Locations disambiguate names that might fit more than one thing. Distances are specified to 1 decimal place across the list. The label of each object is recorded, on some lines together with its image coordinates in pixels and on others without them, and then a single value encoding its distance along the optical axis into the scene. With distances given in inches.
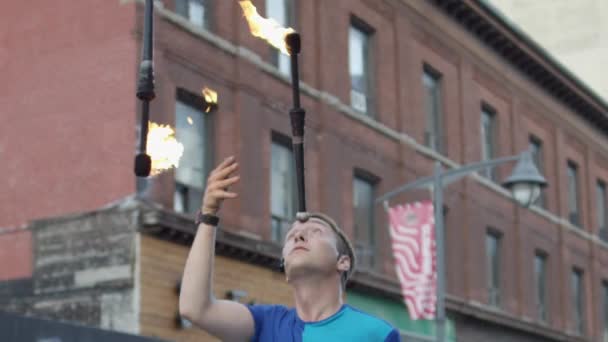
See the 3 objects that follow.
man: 183.5
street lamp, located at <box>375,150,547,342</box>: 842.2
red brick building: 829.8
